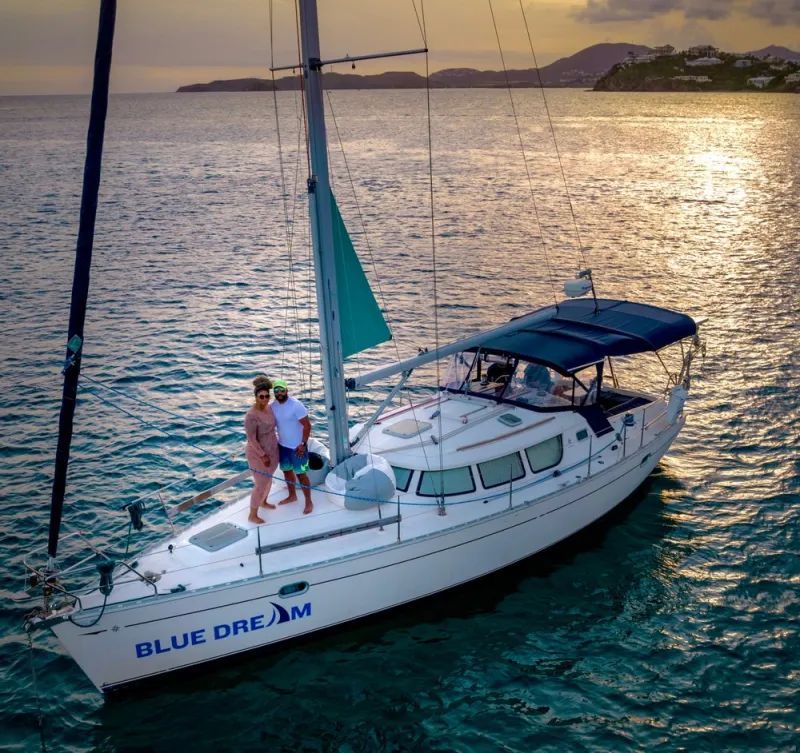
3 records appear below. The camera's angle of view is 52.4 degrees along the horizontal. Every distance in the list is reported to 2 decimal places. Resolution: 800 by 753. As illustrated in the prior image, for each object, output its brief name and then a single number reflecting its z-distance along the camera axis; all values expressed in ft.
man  46.75
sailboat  41.04
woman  45.80
